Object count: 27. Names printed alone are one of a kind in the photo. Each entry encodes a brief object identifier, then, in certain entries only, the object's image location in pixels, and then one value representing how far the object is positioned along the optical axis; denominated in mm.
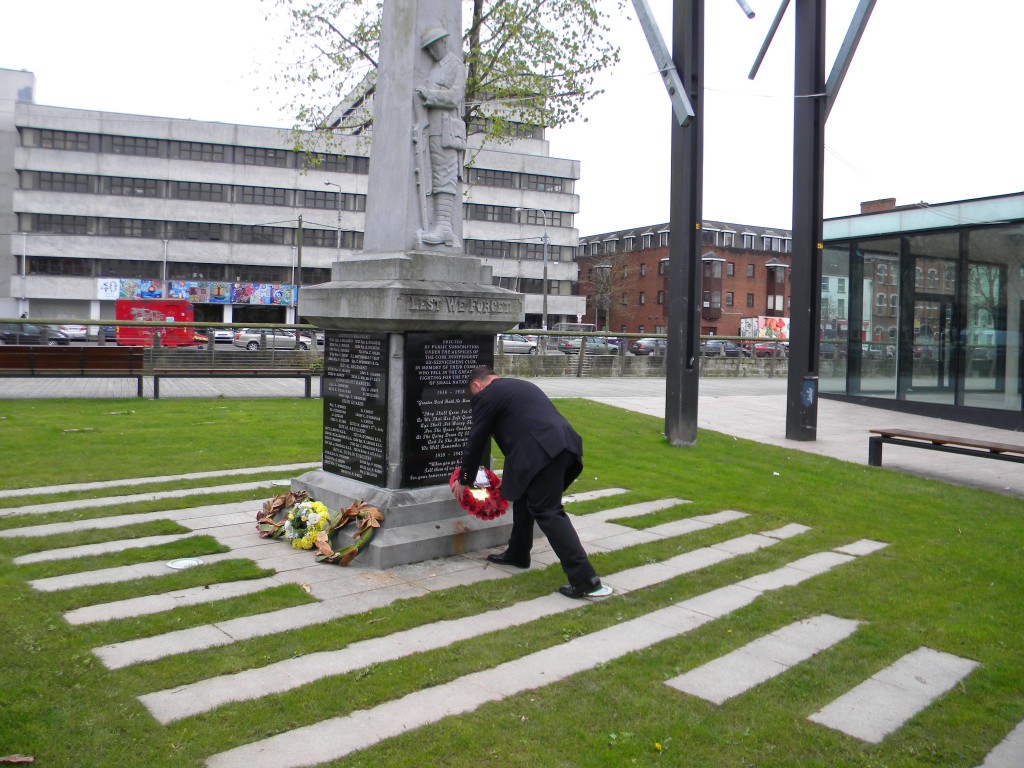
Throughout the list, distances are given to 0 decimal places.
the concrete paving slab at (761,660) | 5016
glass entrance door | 21375
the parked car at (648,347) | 37250
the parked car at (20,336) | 24141
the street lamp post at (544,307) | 34112
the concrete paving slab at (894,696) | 4598
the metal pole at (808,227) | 15898
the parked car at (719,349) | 44112
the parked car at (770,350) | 44719
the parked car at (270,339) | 23434
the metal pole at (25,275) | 62944
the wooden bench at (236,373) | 20938
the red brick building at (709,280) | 83438
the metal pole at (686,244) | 14328
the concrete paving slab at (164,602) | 5715
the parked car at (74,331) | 39938
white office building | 64125
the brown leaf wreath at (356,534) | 7144
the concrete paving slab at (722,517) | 9359
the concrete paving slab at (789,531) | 8852
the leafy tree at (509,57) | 22172
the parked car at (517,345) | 38475
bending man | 6543
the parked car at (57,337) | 30370
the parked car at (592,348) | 35094
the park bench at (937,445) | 11594
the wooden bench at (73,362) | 18328
